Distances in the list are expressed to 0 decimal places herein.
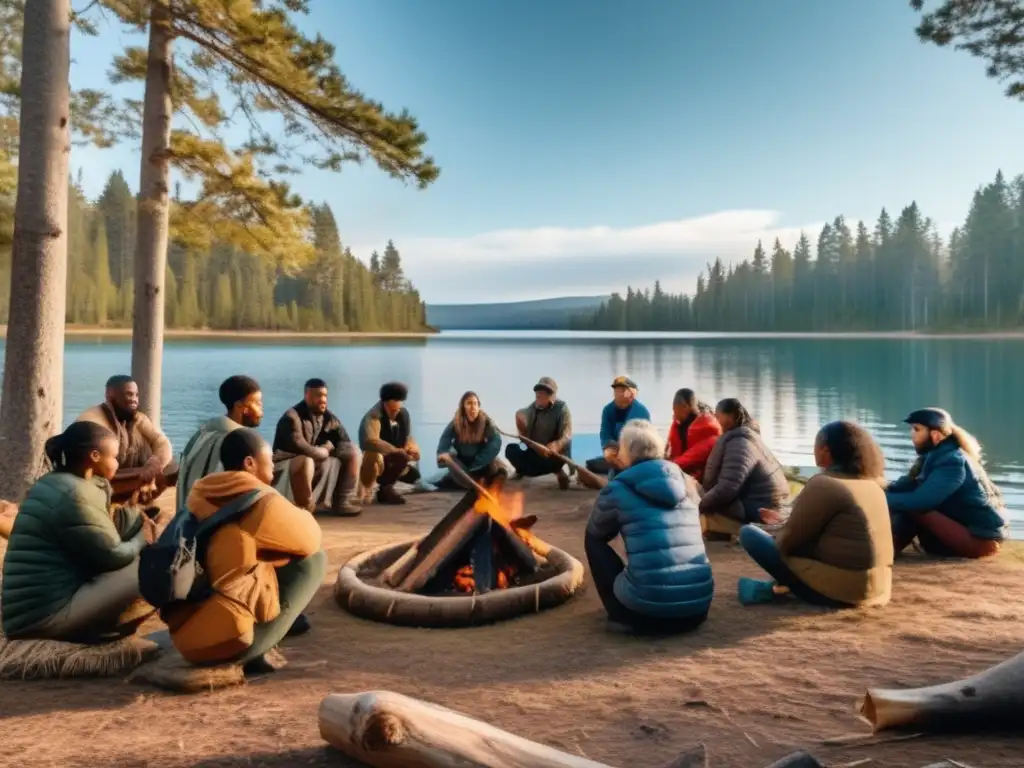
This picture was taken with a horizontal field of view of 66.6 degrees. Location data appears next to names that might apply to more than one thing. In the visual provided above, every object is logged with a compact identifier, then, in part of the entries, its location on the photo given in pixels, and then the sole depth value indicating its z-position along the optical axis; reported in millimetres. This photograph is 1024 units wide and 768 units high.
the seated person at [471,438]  9961
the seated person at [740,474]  7168
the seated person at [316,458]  8289
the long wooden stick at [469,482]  6156
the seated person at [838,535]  5121
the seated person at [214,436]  5660
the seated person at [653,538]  4809
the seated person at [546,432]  11055
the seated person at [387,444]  9922
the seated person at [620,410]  9695
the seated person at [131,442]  6918
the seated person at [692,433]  8570
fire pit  5332
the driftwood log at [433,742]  2916
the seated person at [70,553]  4176
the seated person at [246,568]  3975
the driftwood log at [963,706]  3398
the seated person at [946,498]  6457
